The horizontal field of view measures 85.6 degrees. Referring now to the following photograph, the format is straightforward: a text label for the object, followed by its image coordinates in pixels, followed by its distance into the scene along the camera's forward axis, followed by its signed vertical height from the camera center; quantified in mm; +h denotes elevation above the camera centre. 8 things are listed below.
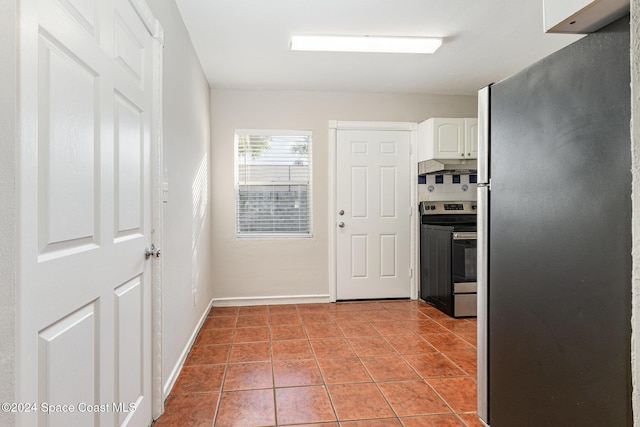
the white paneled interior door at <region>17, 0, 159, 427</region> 838 -14
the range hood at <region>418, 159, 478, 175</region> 3975 +509
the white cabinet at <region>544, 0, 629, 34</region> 927 +552
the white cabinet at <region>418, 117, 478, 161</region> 3869 +803
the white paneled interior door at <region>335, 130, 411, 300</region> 4094 -51
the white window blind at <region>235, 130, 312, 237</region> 4000 +310
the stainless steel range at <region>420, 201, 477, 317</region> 3543 -510
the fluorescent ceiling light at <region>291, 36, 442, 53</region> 2758 +1359
